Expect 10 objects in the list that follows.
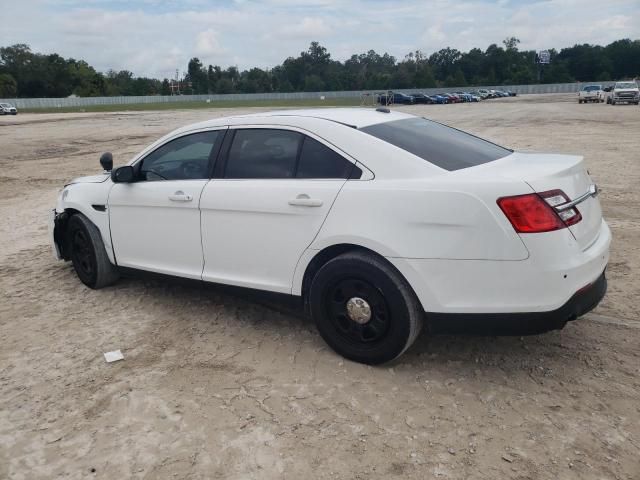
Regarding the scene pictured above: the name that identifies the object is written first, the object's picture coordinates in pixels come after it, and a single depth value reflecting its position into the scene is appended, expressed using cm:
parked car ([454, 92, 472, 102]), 7238
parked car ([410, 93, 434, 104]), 6825
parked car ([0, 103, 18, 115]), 5553
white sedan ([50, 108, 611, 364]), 299
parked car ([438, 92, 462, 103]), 7032
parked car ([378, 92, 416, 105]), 6750
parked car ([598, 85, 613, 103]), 4878
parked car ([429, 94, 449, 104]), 6825
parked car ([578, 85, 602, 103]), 4909
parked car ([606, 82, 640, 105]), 4053
